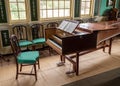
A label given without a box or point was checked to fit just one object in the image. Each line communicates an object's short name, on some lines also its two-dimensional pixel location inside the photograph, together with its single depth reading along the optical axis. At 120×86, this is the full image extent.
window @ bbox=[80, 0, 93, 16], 3.49
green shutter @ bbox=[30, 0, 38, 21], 2.81
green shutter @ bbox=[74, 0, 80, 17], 3.29
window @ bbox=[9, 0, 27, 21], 2.71
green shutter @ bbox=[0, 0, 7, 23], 2.54
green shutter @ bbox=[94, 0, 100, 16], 3.57
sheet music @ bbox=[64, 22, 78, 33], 1.88
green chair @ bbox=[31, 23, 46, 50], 2.89
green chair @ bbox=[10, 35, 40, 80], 1.83
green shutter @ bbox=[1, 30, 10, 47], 2.68
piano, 1.75
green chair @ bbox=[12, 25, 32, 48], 2.75
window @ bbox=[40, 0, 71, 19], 3.04
